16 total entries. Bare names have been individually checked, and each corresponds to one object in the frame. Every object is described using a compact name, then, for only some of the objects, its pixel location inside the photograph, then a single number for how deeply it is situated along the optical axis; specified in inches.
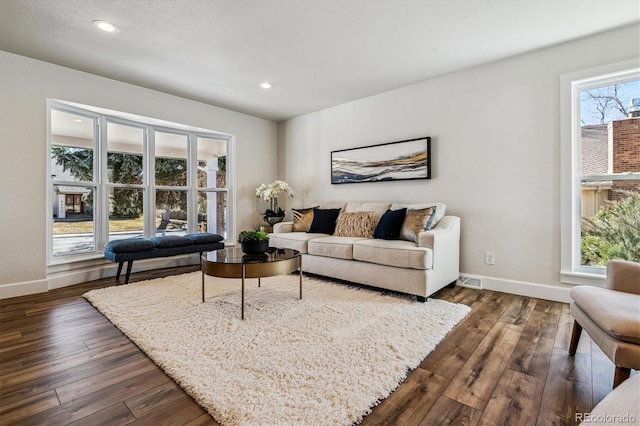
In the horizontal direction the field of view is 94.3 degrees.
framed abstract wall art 146.3
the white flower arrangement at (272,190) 192.2
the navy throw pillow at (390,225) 130.0
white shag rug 54.7
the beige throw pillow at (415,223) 123.6
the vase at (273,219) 200.8
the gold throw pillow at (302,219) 169.9
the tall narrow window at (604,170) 103.3
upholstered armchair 50.5
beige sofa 108.4
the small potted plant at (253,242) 108.2
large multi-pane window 140.8
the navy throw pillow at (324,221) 161.2
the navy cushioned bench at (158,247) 131.2
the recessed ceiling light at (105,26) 98.2
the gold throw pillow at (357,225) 142.6
